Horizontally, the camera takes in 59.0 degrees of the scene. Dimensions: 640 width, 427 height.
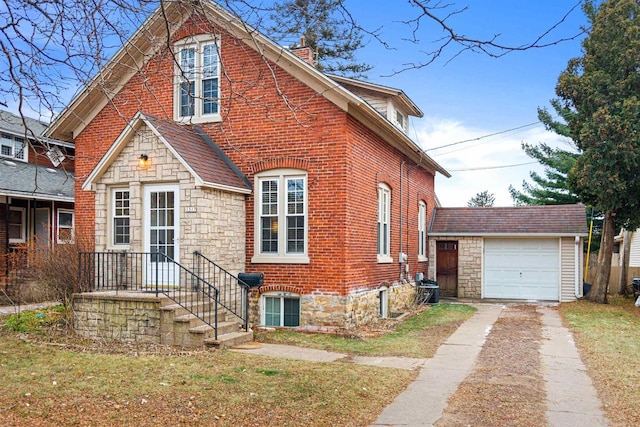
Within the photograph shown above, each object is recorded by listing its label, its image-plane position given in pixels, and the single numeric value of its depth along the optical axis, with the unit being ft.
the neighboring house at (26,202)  59.16
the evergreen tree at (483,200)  182.80
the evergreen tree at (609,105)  54.70
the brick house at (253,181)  39.99
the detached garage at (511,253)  66.44
